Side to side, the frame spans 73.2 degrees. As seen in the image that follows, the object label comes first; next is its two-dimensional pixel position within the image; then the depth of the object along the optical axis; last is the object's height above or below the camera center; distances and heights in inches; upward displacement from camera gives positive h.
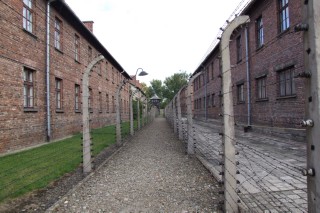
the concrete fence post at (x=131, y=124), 474.6 -32.4
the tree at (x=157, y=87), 3083.4 +328.3
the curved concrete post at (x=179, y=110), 330.9 -2.3
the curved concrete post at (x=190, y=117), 251.5 -9.7
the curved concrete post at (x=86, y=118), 196.4 -6.9
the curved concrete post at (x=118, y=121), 334.1 -18.0
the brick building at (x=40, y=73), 283.2 +63.3
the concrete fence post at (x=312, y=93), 52.0 +3.3
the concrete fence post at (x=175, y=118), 480.1 -20.1
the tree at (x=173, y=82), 2479.1 +316.4
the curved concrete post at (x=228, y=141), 111.3 -17.1
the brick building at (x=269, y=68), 326.7 +74.9
